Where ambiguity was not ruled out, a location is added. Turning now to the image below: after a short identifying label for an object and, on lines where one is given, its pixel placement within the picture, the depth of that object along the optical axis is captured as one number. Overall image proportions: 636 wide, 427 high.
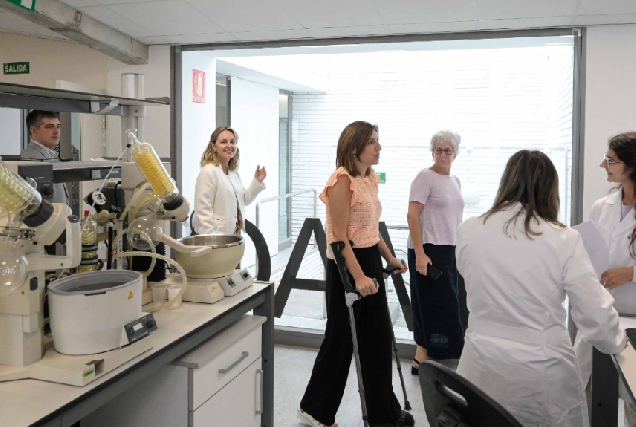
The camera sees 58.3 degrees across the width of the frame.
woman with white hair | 3.32
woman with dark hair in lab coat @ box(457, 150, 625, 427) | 1.73
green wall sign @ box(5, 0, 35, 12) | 3.03
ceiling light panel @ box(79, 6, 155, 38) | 3.41
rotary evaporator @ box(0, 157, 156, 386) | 1.51
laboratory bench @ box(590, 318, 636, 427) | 1.99
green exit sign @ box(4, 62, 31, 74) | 4.89
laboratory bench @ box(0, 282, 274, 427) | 1.46
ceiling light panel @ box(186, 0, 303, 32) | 3.21
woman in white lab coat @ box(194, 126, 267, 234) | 3.54
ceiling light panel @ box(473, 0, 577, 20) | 3.05
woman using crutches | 2.60
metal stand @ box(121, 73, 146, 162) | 2.53
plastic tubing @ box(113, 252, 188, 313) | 2.10
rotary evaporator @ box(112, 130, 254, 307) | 2.12
